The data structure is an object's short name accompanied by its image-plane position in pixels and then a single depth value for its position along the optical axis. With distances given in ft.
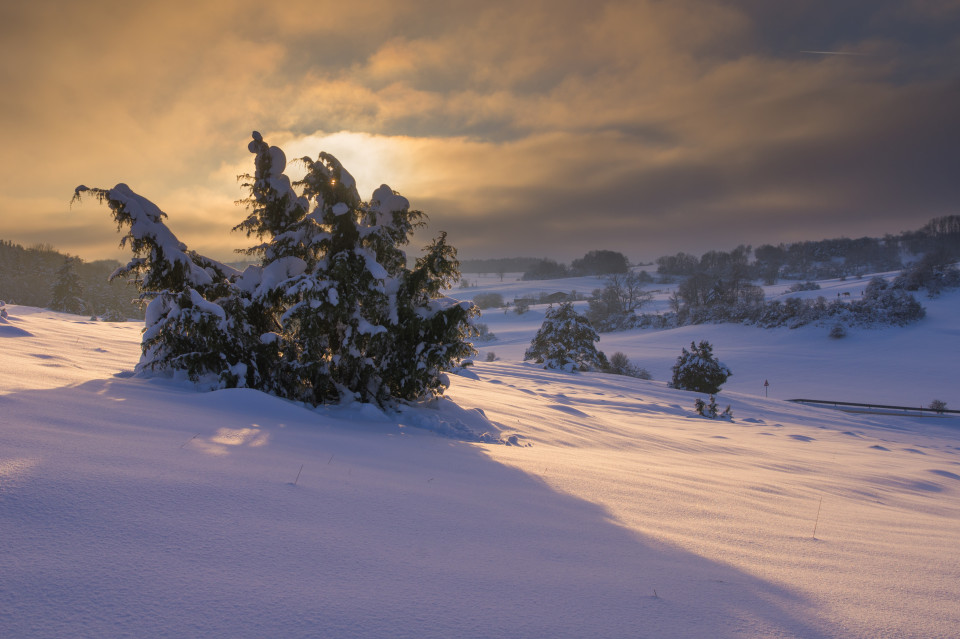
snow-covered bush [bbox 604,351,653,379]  131.85
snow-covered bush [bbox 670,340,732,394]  96.07
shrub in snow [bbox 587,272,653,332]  251.91
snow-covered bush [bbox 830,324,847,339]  169.53
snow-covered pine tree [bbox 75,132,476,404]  24.09
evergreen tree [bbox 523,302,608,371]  121.39
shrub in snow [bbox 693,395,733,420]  60.08
